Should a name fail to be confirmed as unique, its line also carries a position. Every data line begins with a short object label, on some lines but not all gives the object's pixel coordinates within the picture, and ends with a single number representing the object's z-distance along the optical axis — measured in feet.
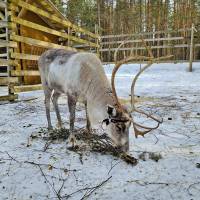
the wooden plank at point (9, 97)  22.85
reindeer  10.46
